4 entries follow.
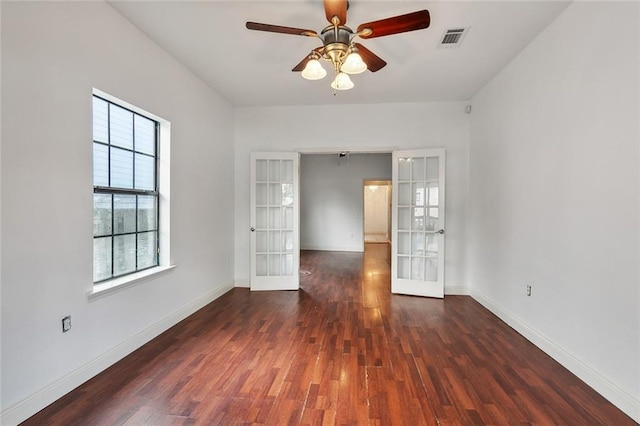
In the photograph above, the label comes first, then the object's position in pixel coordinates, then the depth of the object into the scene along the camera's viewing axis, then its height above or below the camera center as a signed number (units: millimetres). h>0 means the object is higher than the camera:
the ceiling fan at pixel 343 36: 1911 +1201
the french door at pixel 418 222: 4230 -199
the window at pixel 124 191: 2359 +142
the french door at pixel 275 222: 4551 -221
